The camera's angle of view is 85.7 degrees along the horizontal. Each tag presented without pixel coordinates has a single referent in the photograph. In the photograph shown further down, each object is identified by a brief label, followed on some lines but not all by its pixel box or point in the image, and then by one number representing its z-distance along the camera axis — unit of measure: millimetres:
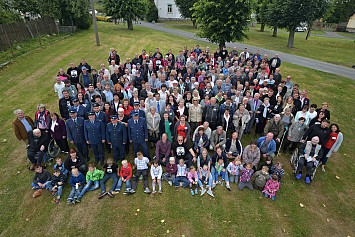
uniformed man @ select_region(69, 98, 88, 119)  8135
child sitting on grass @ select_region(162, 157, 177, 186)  7413
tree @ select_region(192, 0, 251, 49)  17750
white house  52000
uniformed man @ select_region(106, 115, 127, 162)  7566
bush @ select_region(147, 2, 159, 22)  49969
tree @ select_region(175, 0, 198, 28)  41562
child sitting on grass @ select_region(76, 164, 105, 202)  7094
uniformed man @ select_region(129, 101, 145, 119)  8186
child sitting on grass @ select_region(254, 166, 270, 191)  7145
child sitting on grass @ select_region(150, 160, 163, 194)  7340
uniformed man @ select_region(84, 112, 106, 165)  7496
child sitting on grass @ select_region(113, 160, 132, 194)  7180
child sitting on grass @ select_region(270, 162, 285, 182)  7371
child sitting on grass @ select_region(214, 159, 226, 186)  7523
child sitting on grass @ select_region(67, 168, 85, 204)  6784
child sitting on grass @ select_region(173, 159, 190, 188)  7315
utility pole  21384
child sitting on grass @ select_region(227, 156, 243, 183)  7519
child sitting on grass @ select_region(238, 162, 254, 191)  7254
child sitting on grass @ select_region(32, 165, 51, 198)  6918
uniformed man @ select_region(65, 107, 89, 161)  7562
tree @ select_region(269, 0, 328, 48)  25267
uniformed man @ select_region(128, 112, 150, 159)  7725
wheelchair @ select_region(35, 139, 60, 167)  8188
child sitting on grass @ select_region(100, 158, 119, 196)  7293
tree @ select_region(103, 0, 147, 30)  31469
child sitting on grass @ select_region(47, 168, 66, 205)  6949
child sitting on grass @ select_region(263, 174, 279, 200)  6938
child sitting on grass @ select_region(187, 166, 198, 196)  7222
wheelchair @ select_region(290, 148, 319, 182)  7719
